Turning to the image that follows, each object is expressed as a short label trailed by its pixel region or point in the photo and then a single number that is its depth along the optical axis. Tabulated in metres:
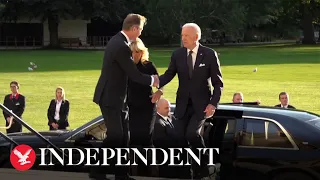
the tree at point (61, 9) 78.25
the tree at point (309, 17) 87.76
